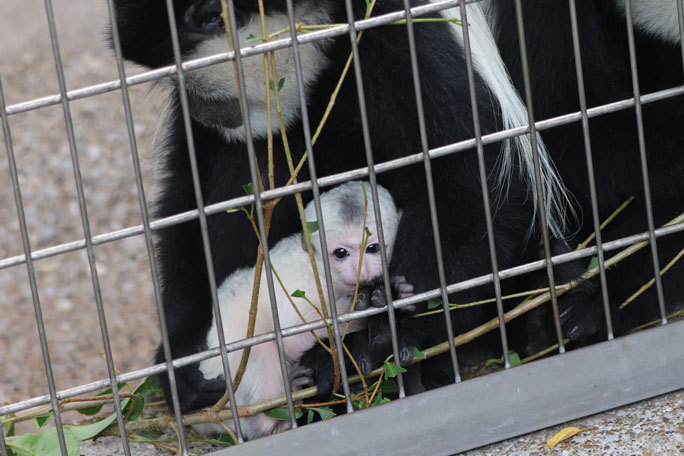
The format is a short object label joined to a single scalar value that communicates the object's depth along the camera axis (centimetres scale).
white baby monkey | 361
